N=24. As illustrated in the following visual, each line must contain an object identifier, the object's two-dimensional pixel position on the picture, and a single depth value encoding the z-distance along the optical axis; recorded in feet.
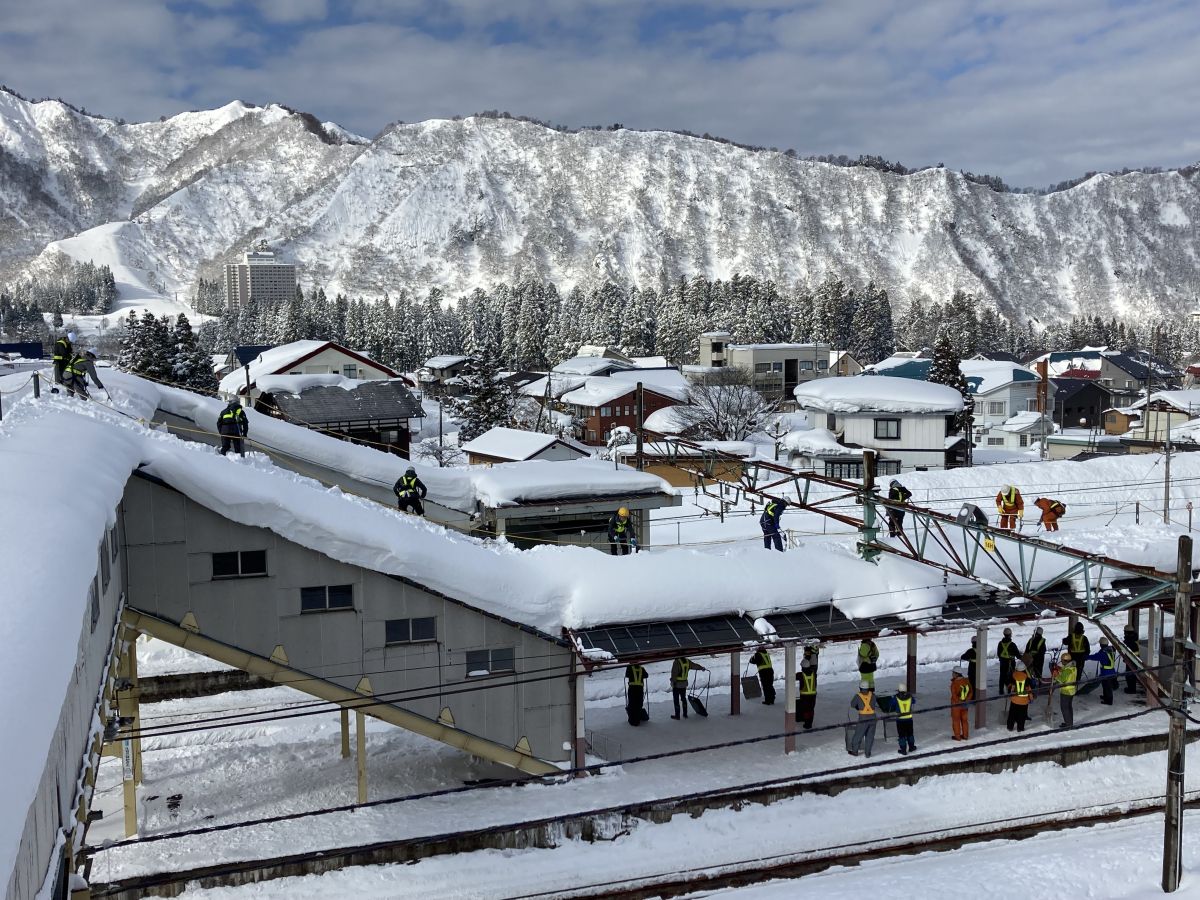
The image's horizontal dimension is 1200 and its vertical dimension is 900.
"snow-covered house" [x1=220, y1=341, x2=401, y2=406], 222.36
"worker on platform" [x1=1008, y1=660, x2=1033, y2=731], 58.59
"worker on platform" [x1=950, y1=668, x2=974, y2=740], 58.34
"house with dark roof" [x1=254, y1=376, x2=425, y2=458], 158.81
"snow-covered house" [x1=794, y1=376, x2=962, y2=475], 162.71
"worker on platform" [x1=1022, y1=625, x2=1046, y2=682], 63.41
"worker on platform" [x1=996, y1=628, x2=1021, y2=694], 61.87
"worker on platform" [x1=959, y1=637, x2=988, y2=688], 60.70
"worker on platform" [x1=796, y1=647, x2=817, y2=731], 59.00
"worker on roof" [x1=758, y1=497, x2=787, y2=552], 71.56
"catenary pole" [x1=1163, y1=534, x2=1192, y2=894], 40.70
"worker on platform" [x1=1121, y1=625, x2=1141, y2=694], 66.03
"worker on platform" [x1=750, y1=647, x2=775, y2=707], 66.03
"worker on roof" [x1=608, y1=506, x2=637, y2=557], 67.51
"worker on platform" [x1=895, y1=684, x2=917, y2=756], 55.67
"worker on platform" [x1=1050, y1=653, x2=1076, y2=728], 58.90
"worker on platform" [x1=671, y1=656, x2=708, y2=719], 62.18
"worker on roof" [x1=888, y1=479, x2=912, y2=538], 61.46
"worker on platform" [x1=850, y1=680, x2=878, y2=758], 55.26
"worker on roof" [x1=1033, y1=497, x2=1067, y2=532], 76.95
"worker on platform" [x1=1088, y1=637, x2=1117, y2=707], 64.69
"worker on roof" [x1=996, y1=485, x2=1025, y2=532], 74.90
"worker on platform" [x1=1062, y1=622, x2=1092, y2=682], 64.28
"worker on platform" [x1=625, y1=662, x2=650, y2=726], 61.21
